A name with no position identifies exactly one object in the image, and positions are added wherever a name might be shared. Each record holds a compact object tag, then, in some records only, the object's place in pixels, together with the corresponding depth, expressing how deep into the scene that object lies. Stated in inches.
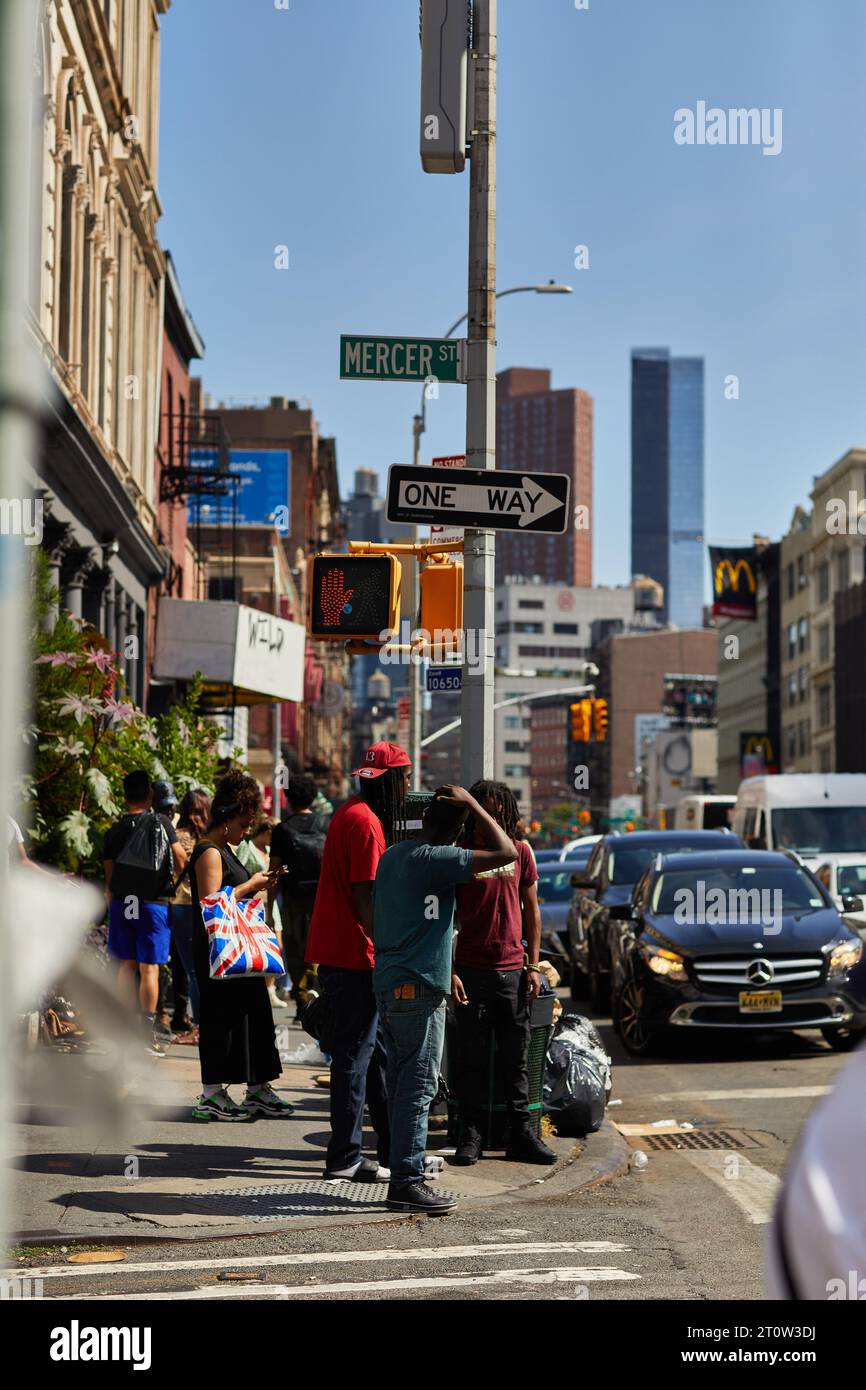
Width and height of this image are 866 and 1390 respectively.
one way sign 392.5
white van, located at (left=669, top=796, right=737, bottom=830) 1779.0
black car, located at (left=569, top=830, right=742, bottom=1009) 764.0
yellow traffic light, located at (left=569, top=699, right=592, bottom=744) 1786.4
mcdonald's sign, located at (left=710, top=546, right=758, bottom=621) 3523.6
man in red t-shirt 335.6
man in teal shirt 306.8
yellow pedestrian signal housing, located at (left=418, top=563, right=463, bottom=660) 442.6
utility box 421.7
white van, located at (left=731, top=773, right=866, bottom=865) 971.9
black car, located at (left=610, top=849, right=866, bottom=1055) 548.7
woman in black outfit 384.5
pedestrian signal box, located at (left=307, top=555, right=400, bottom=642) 423.5
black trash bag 404.2
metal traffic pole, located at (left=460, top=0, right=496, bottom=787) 416.8
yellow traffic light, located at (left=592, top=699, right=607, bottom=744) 1782.7
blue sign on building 2891.2
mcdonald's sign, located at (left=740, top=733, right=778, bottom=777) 4229.8
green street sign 414.0
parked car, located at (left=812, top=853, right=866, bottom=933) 824.3
